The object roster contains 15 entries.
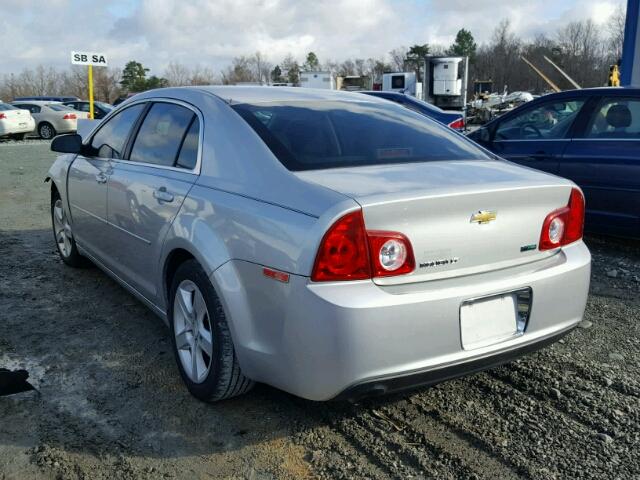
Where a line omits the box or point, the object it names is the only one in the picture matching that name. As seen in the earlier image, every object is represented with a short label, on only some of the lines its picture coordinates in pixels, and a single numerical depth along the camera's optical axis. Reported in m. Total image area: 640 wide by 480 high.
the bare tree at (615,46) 61.22
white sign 14.93
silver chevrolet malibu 2.40
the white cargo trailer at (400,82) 34.09
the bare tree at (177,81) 67.04
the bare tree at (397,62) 87.03
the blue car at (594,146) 5.65
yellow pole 14.91
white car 20.66
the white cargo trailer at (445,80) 30.47
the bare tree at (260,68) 77.94
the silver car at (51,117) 22.94
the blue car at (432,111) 10.89
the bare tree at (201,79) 68.66
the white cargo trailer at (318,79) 38.16
